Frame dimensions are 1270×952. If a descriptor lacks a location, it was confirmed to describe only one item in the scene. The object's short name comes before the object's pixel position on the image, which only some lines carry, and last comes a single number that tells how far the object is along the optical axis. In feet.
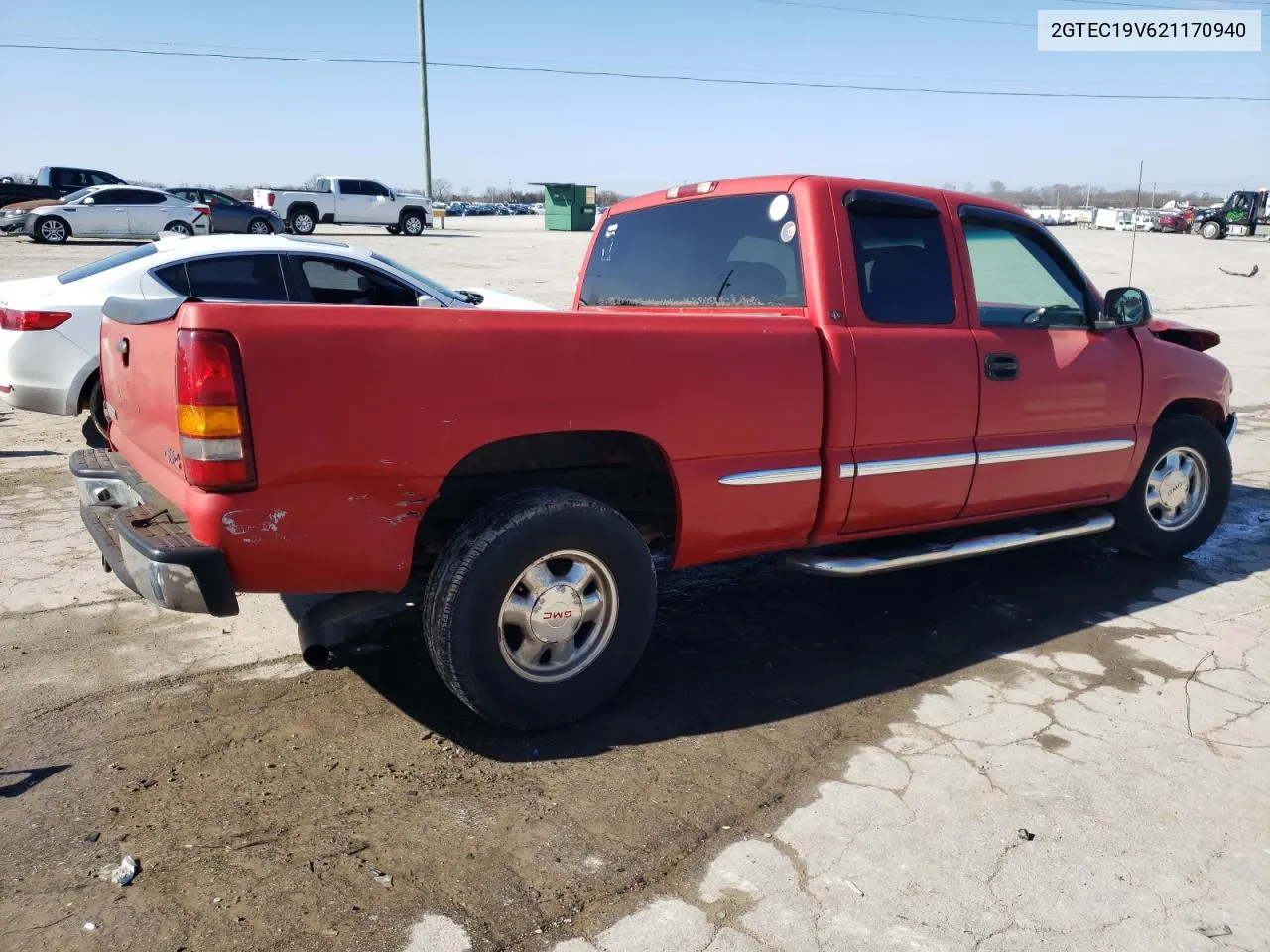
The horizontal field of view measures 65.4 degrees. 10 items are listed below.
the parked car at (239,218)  84.84
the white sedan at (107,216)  81.71
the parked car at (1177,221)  179.93
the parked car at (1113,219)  176.32
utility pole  138.21
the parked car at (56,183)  92.68
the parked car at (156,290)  20.88
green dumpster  145.38
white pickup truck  103.09
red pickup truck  9.37
